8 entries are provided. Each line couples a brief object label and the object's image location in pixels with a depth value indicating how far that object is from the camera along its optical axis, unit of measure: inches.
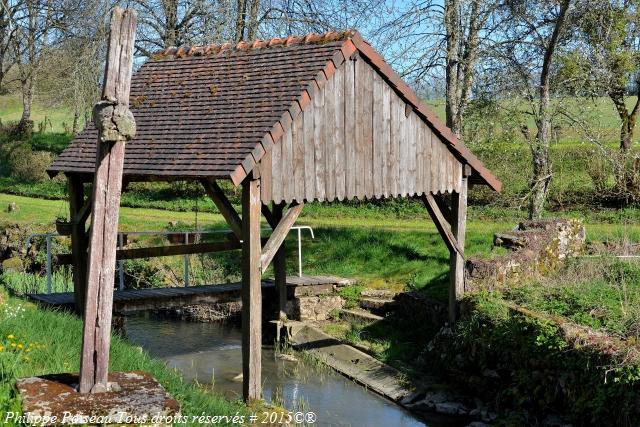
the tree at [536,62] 631.2
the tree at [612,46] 655.1
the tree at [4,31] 1094.1
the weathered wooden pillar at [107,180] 221.8
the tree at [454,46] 679.1
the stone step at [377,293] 595.5
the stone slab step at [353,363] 456.1
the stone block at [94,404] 195.6
